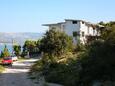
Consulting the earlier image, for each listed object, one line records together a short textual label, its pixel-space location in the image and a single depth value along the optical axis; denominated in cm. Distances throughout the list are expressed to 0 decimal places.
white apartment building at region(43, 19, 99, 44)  3410
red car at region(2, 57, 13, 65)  2406
